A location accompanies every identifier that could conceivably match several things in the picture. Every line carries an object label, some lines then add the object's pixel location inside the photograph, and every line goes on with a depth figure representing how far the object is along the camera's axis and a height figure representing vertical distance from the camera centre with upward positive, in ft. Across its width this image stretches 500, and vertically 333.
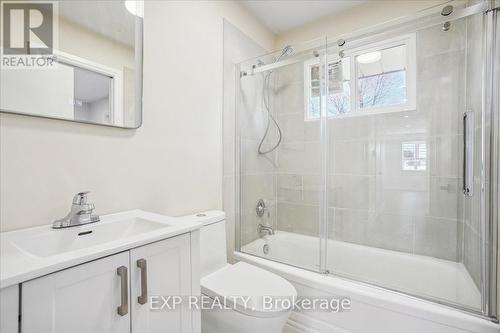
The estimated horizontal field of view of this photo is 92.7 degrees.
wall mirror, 2.99 +1.47
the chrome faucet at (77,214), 3.11 -0.66
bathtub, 4.06 -2.47
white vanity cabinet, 1.98 -1.27
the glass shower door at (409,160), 4.94 +0.13
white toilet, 3.79 -2.26
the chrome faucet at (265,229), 7.13 -1.93
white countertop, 1.88 -0.83
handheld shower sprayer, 7.37 +1.54
